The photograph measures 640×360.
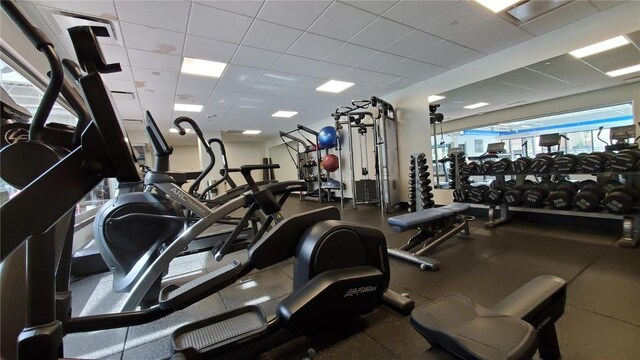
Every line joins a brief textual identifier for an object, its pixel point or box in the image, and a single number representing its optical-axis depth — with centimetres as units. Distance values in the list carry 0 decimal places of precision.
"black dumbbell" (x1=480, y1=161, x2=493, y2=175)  413
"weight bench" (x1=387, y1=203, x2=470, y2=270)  254
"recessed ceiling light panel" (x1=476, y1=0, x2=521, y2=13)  290
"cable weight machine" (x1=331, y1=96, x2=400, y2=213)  550
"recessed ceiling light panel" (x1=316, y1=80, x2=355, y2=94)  524
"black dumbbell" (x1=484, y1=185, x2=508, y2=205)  394
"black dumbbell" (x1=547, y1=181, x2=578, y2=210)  328
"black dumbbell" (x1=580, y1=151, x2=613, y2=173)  311
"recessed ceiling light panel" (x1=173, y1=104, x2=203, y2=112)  621
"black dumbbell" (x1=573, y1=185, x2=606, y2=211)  307
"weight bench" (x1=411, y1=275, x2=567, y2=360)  70
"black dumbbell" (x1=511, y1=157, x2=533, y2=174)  378
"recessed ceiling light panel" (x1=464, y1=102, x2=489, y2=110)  499
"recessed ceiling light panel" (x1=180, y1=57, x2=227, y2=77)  392
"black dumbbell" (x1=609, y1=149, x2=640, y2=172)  286
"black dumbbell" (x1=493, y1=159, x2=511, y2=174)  398
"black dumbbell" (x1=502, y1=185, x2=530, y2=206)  373
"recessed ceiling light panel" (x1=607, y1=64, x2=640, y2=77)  343
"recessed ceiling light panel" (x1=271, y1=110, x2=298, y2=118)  755
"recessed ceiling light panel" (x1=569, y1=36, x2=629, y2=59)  318
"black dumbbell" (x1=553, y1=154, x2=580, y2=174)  332
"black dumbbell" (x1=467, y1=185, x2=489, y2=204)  412
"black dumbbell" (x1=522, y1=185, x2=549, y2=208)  353
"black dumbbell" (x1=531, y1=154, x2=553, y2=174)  356
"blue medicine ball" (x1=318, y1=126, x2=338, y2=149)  725
